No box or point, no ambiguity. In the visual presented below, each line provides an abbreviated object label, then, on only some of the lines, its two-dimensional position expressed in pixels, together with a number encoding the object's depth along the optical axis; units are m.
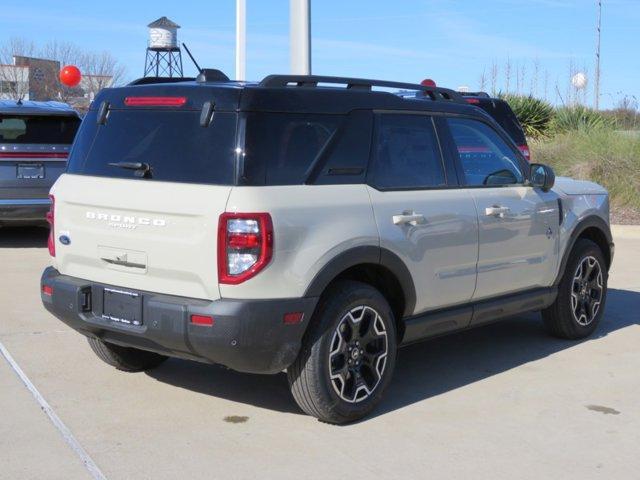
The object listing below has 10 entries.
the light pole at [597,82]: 27.64
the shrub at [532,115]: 22.14
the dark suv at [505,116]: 12.25
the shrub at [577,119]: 19.58
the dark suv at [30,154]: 10.90
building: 40.06
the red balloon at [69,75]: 20.52
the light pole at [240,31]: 13.46
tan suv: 4.71
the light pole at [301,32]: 10.91
